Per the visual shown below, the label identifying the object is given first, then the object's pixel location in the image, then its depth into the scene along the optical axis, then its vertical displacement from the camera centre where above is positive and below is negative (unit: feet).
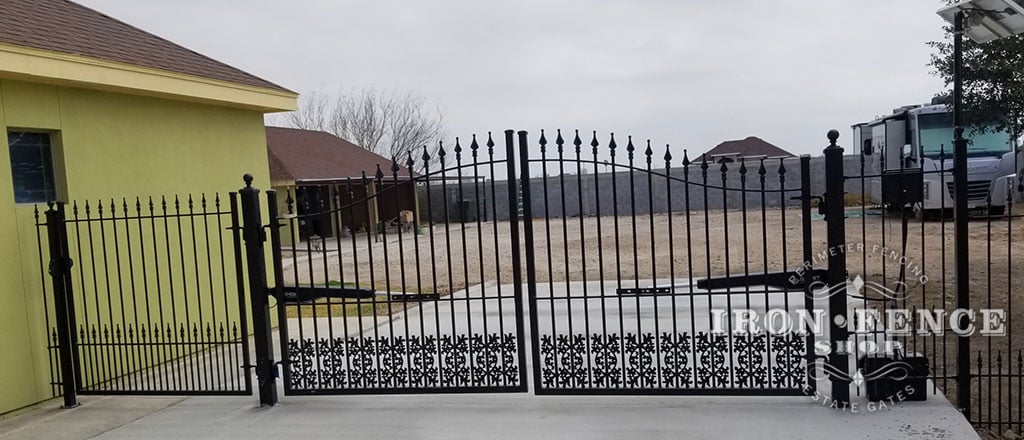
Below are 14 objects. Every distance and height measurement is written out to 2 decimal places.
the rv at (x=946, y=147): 52.34 +0.95
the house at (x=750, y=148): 157.07 +5.40
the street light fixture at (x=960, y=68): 14.40 +2.35
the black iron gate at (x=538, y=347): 15.48 -3.86
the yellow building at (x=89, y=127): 18.47 +2.55
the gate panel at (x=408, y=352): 16.31 -3.84
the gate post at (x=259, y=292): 17.06 -2.22
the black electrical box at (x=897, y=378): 15.05 -4.55
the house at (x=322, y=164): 76.18 +3.71
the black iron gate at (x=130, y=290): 18.52 -2.60
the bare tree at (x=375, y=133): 125.59 +10.58
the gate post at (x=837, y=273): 14.79 -2.23
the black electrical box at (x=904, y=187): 14.76 -0.52
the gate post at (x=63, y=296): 18.26 -2.18
